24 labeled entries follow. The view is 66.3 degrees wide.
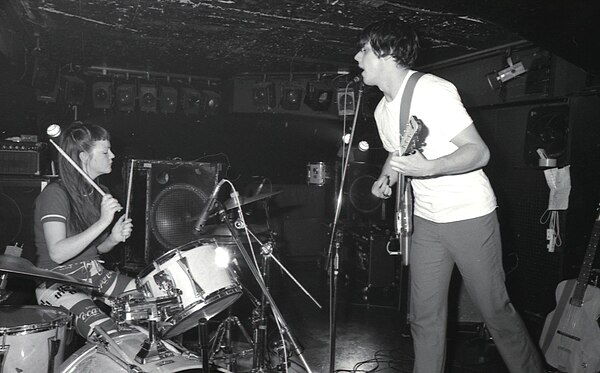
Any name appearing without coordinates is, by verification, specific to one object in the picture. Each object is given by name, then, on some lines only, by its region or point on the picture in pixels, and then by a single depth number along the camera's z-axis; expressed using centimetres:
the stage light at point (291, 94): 764
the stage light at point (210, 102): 805
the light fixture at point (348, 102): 722
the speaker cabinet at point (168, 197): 452
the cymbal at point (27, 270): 186
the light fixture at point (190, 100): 787
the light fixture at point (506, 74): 494
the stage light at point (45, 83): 648
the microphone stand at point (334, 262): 254
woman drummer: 259
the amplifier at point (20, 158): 544
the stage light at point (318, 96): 762
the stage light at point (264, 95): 768
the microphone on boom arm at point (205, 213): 253
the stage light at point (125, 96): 757
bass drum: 202
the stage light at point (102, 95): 746
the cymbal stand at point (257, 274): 242
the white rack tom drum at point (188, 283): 238
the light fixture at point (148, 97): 765
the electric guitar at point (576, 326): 322
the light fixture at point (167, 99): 777
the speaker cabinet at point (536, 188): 426
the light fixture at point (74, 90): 726
